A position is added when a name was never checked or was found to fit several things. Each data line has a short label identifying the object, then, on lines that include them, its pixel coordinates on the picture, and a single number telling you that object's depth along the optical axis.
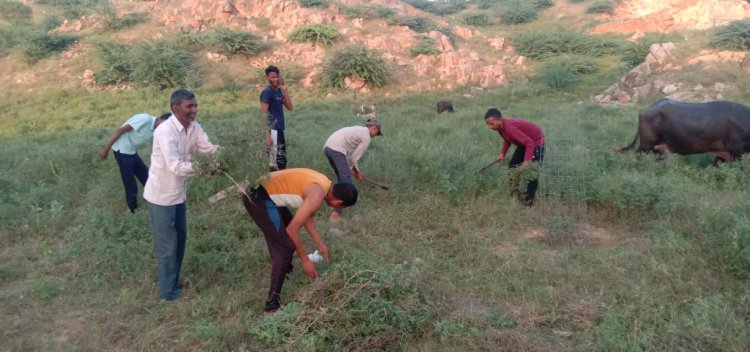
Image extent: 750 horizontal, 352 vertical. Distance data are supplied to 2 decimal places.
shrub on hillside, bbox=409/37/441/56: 14.93
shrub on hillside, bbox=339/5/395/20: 17.11
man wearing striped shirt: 4.91
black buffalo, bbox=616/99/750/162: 6.05
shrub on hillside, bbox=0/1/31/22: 18.41
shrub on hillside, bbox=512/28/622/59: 17.34
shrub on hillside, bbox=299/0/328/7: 16.75
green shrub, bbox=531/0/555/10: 27.23
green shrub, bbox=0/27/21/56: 14.62
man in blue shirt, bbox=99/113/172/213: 4.79
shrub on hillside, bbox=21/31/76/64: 14.05
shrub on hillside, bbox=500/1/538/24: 25.83
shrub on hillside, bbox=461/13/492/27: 26.12
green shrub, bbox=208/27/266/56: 14.32
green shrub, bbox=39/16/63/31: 17.06
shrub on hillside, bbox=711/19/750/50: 12.12
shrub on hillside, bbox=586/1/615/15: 23.25
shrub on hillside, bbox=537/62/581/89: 13.34
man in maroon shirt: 4.99
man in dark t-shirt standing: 5.56
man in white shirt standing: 3.12
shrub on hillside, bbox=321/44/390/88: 13.15
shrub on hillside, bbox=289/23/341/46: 14.95
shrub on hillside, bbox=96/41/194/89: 12.82
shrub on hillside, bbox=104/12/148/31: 15.90
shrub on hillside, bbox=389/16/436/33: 17.17
